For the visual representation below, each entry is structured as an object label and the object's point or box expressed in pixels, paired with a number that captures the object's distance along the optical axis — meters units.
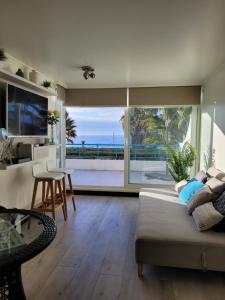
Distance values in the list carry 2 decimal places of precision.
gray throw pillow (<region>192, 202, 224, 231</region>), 2.22
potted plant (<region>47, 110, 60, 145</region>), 4.02
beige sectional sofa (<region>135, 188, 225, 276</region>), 2.10
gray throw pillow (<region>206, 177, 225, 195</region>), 2.65
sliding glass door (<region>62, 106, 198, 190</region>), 4.99
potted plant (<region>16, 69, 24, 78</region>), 3.02
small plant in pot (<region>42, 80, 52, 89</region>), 3.72
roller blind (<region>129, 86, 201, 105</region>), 4.68
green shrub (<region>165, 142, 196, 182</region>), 4.43
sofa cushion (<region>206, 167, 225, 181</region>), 2.96
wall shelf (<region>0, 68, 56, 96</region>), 2.68
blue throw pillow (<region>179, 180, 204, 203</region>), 3.16
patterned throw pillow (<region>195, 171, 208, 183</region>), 3.35
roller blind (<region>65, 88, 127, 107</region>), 4.91
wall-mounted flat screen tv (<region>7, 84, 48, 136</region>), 2.96
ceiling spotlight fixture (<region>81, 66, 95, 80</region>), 3.54
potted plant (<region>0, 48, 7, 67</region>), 2.63
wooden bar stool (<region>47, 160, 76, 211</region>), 3.79
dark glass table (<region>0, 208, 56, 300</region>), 1.22
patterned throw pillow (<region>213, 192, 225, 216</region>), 2.31
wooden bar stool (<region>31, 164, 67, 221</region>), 3.34
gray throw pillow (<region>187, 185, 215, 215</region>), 2.66
